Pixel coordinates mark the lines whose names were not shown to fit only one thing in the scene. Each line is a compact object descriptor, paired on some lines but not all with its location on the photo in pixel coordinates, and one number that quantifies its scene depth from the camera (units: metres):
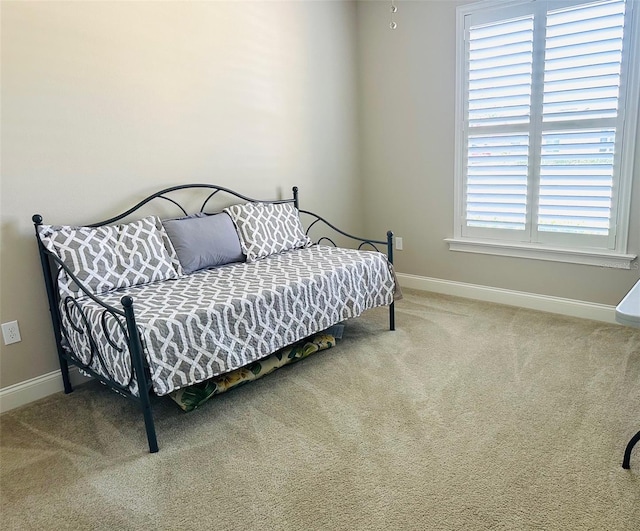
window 2.92
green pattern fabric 2.31
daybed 2.06
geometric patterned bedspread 2.06
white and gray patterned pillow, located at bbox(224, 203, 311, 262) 3.13
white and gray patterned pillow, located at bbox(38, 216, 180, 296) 2.38
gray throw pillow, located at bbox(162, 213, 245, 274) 2.82
